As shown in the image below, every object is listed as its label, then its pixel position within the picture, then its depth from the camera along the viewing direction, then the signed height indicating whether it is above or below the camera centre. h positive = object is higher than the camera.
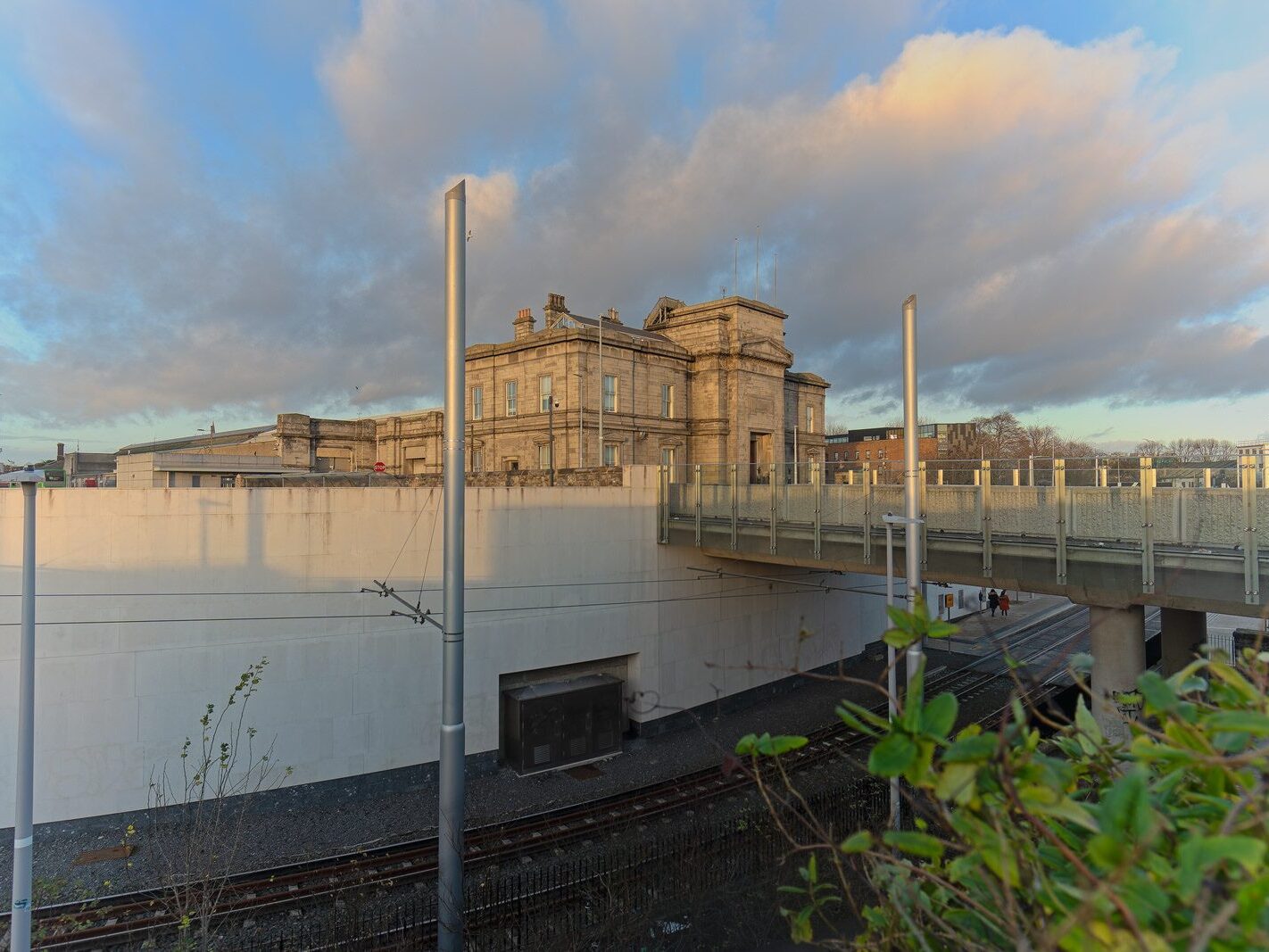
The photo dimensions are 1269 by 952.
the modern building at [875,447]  84.94 +6.15
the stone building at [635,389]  40.31 +6.62
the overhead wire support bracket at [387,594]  16.94 -2.75
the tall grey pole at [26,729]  7.18 -2.76
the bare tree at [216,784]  13.61 -6.93
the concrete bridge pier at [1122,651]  13.86 -3.46
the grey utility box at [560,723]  18.98 -6.94
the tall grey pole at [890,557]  11.81 -1.37
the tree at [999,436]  81.00 +6.83
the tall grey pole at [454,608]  7.90 -1.44
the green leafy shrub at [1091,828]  1.46 -0.90
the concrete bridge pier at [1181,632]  19.83 -4.41
